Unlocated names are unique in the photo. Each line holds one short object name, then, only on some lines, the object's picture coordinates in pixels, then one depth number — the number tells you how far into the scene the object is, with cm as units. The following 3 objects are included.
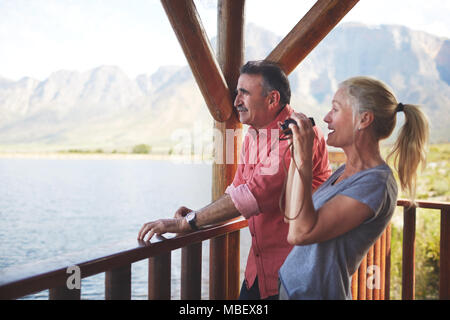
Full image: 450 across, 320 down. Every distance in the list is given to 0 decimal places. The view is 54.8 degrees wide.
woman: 120
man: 166
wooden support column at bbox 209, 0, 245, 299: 235
